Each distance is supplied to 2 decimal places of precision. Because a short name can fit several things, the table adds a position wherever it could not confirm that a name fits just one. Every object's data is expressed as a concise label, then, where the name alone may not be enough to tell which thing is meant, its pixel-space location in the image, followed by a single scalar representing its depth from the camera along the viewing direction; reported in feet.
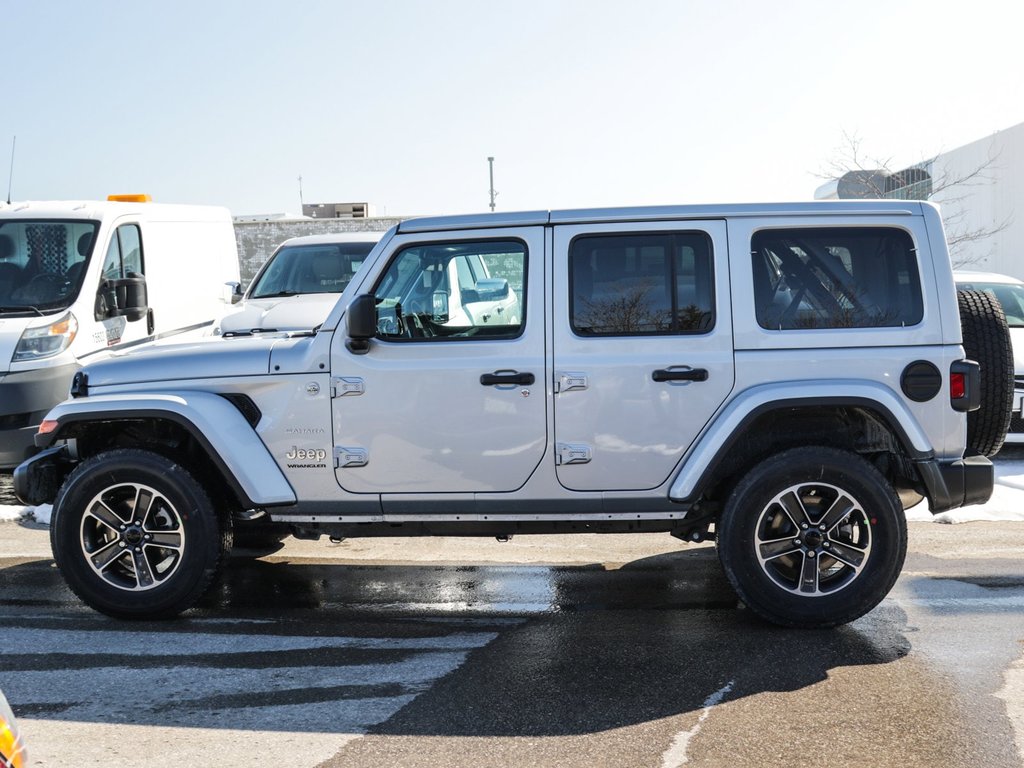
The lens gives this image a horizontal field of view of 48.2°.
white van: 29.22
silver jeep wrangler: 17.74
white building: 91.25
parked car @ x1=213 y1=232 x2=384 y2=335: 32.37
